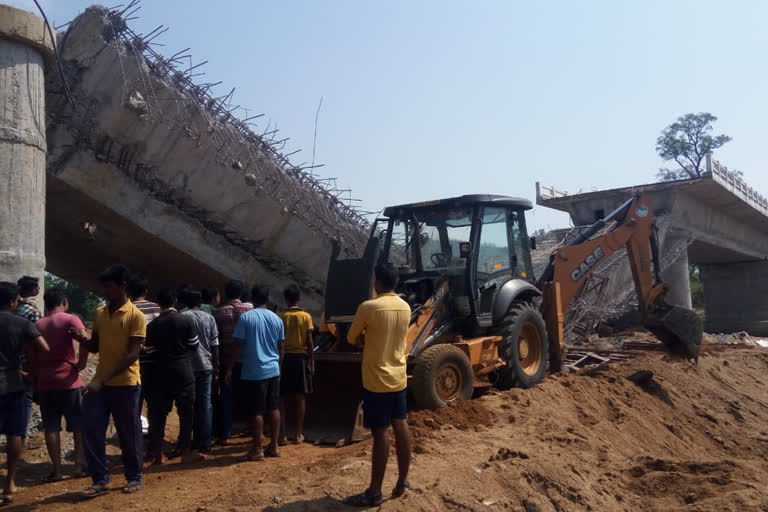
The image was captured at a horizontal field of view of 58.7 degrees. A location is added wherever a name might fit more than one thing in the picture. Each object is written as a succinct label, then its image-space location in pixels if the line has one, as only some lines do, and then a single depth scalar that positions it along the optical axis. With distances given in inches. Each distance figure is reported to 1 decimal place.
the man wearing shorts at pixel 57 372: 204.8
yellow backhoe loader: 266.7
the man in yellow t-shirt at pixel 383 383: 175.6
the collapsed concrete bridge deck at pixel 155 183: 301.1
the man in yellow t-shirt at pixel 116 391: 188.9
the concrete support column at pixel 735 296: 918.1
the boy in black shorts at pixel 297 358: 246.8
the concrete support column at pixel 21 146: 245.6
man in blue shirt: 226.5
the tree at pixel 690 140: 1688.0
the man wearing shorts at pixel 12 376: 187.5
